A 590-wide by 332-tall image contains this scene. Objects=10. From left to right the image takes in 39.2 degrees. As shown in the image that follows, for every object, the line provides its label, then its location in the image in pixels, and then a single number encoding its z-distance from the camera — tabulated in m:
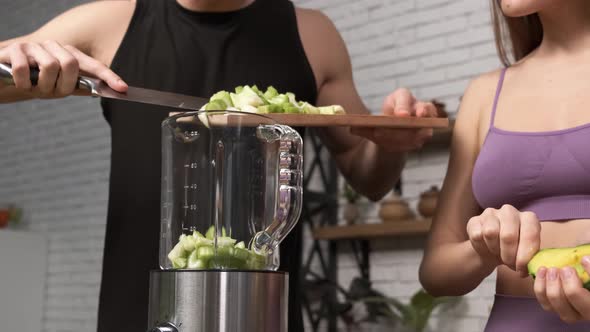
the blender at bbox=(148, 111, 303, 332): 1.01
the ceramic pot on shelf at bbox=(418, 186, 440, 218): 3.76
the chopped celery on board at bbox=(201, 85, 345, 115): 1.25
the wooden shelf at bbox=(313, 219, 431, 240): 3.76
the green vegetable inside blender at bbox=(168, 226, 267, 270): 0.99
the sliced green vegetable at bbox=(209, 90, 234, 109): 1.26
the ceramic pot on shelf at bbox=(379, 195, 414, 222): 3.93
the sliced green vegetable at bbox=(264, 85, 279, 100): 1.32
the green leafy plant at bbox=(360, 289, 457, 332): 3.76
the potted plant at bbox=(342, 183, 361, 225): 4.23
